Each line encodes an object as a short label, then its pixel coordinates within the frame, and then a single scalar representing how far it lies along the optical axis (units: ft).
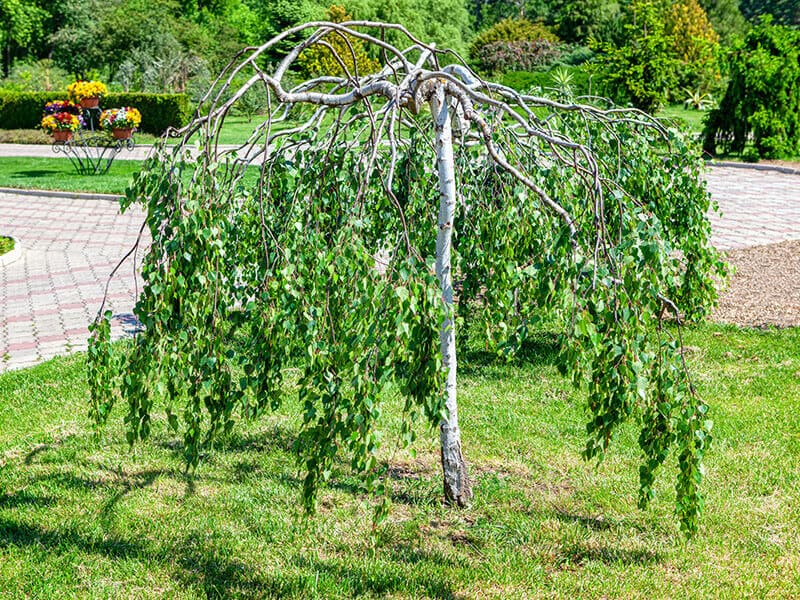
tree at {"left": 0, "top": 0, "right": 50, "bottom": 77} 148.87
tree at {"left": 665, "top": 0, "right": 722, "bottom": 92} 99.09
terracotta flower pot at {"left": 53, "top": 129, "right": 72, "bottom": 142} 57.52
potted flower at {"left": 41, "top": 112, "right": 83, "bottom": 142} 56.13
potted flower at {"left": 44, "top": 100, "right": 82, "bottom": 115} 58.32
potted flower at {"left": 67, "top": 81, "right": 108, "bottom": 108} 59.31
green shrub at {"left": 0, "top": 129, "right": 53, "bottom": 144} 85.20
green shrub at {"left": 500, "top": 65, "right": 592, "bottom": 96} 101.76
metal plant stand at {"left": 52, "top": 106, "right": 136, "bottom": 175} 61.31
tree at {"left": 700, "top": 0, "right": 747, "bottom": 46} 155.63
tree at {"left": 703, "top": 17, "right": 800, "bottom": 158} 61.05
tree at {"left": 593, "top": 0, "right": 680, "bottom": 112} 72.59
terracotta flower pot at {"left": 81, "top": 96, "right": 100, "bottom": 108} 59.67
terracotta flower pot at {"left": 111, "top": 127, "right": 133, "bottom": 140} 59.57
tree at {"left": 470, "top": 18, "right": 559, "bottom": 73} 124.16
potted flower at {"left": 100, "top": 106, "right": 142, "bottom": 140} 58.06
